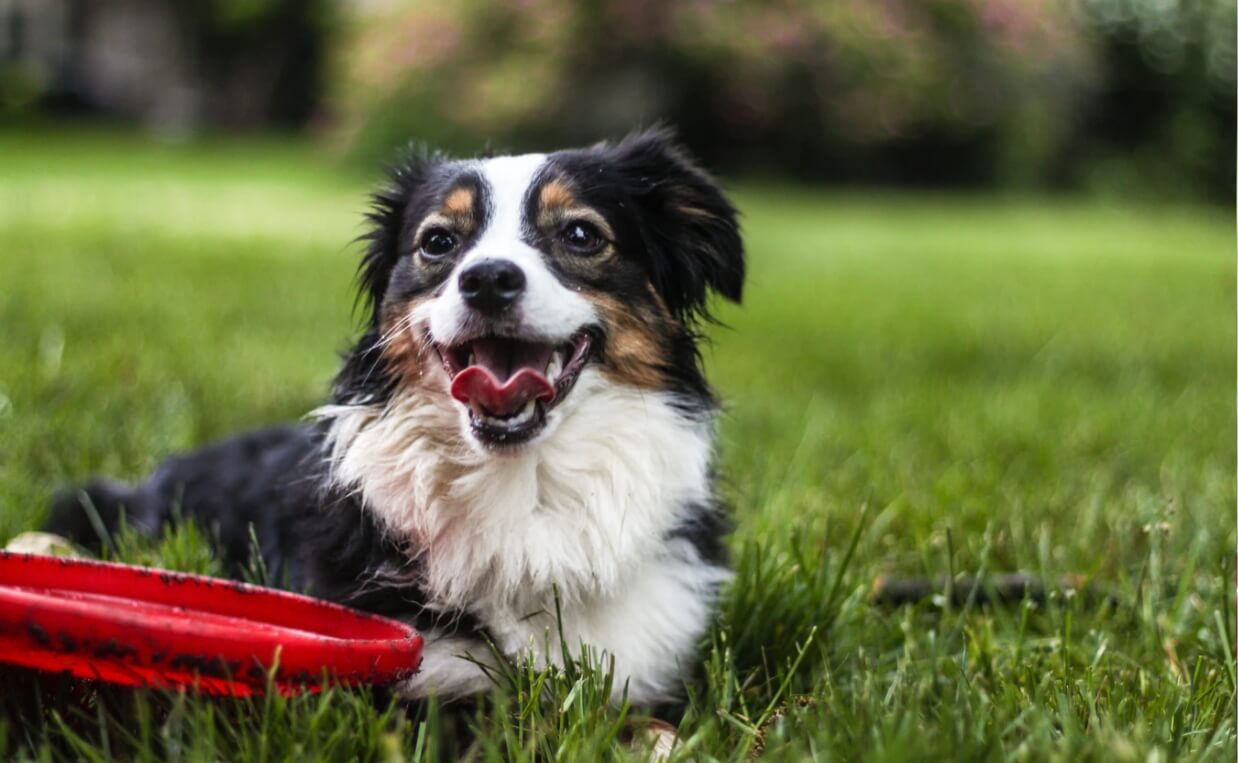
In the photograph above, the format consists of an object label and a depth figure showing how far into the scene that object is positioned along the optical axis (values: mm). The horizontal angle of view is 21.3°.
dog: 1336
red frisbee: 1206
